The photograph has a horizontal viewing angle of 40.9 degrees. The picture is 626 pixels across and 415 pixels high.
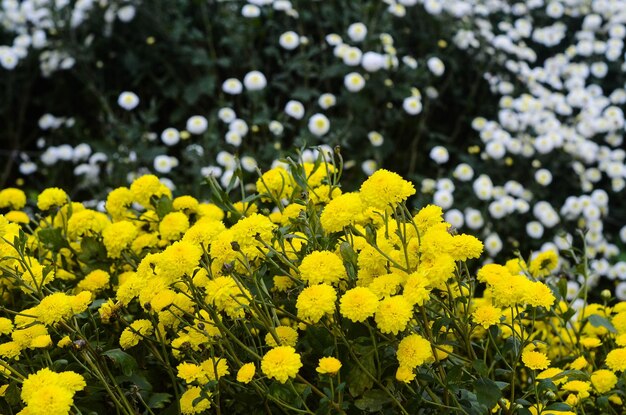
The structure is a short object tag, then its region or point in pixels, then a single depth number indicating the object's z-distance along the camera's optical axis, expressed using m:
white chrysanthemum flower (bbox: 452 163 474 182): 3.57
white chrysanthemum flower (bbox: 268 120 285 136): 3.47
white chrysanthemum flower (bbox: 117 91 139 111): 3.68
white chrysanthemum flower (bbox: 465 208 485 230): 3.40
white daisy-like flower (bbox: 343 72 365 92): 3.60
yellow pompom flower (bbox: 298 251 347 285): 1.35
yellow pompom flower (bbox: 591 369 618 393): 1.65
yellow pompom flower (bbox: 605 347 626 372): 1.59
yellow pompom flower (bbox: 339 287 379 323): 1.28
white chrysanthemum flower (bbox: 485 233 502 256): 3.29
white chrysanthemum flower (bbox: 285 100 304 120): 3.52
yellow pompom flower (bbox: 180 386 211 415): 1.38
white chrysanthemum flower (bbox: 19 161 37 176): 3.95
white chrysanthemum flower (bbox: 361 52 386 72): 3.61
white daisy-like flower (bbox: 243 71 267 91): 3.54
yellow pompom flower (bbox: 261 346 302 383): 1.25
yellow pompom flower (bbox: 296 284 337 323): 1.29
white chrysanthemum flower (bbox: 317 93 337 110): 3.69
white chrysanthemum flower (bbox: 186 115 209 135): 3.54
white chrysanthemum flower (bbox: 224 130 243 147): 3.45
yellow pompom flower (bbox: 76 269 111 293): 1.72
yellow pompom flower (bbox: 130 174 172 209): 1.90
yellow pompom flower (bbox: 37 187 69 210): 1.96
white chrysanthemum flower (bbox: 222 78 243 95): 3.61
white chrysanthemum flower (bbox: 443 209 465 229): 3.34
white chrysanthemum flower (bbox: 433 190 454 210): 3.39
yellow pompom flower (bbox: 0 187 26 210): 2.09
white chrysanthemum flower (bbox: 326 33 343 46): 3.73
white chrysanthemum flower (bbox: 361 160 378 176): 3.57
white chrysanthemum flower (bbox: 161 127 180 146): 3.56
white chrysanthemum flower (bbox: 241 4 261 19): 3.75
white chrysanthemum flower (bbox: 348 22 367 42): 3.73
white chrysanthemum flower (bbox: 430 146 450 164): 3.57
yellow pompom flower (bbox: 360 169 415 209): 1.31
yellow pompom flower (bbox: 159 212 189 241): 1.78
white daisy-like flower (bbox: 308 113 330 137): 3.44
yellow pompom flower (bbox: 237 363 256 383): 1.31
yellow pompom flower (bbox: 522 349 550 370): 1.44
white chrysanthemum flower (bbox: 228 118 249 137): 3.46
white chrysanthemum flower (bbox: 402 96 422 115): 3.61
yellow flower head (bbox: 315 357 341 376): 1.29
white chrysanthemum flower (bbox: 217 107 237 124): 3.54
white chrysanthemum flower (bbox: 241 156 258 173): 3.24
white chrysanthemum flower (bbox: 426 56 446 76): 3.74
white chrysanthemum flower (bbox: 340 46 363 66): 3.65
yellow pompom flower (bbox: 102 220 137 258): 1.76
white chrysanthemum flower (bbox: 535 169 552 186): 3.60
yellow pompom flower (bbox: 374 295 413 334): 1.28
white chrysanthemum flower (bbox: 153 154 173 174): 3.48
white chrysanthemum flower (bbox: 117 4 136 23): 4.03
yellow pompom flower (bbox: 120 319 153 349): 1.50
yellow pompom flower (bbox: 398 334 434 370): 1.32
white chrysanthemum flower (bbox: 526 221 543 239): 3.50
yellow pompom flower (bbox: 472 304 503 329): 1.42
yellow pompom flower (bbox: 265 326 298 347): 1.44
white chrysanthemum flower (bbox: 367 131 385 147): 3.64
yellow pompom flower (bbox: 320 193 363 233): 1.37
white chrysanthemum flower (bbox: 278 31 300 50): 3.74
